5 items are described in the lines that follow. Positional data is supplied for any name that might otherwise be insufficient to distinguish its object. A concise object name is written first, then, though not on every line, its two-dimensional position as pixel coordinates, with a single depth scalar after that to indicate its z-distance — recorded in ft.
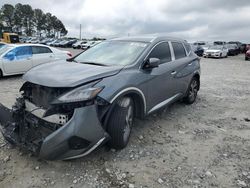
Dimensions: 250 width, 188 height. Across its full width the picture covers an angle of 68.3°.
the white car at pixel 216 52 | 64.53
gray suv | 7.02
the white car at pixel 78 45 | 102.77
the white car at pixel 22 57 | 21.79
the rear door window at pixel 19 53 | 21.94
